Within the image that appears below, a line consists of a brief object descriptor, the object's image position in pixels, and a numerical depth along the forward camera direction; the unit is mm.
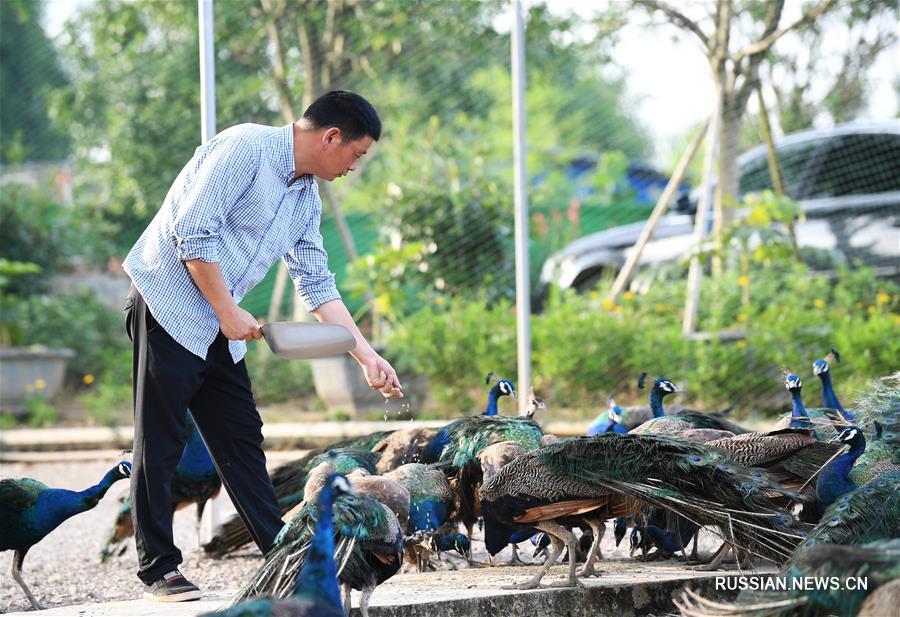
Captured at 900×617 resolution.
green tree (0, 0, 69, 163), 20016
